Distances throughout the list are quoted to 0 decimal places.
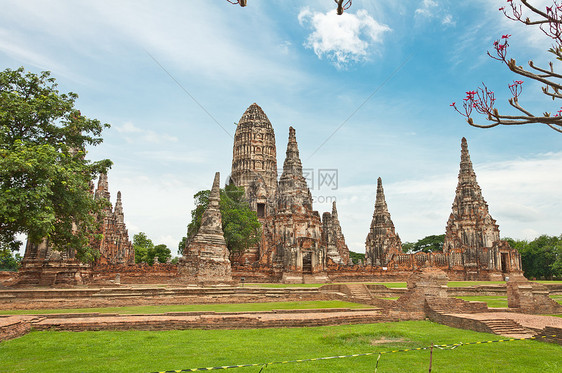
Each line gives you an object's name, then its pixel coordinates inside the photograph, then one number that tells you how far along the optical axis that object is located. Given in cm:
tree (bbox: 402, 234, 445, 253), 7162
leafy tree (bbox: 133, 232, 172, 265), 5641
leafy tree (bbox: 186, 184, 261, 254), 3678
